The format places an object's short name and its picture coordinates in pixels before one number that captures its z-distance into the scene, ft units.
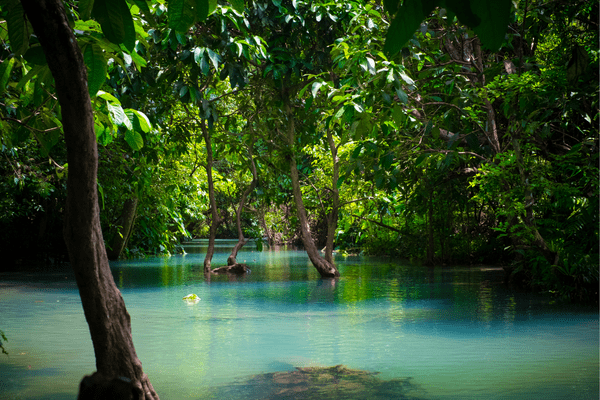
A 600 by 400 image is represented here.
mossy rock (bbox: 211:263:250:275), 52.19
